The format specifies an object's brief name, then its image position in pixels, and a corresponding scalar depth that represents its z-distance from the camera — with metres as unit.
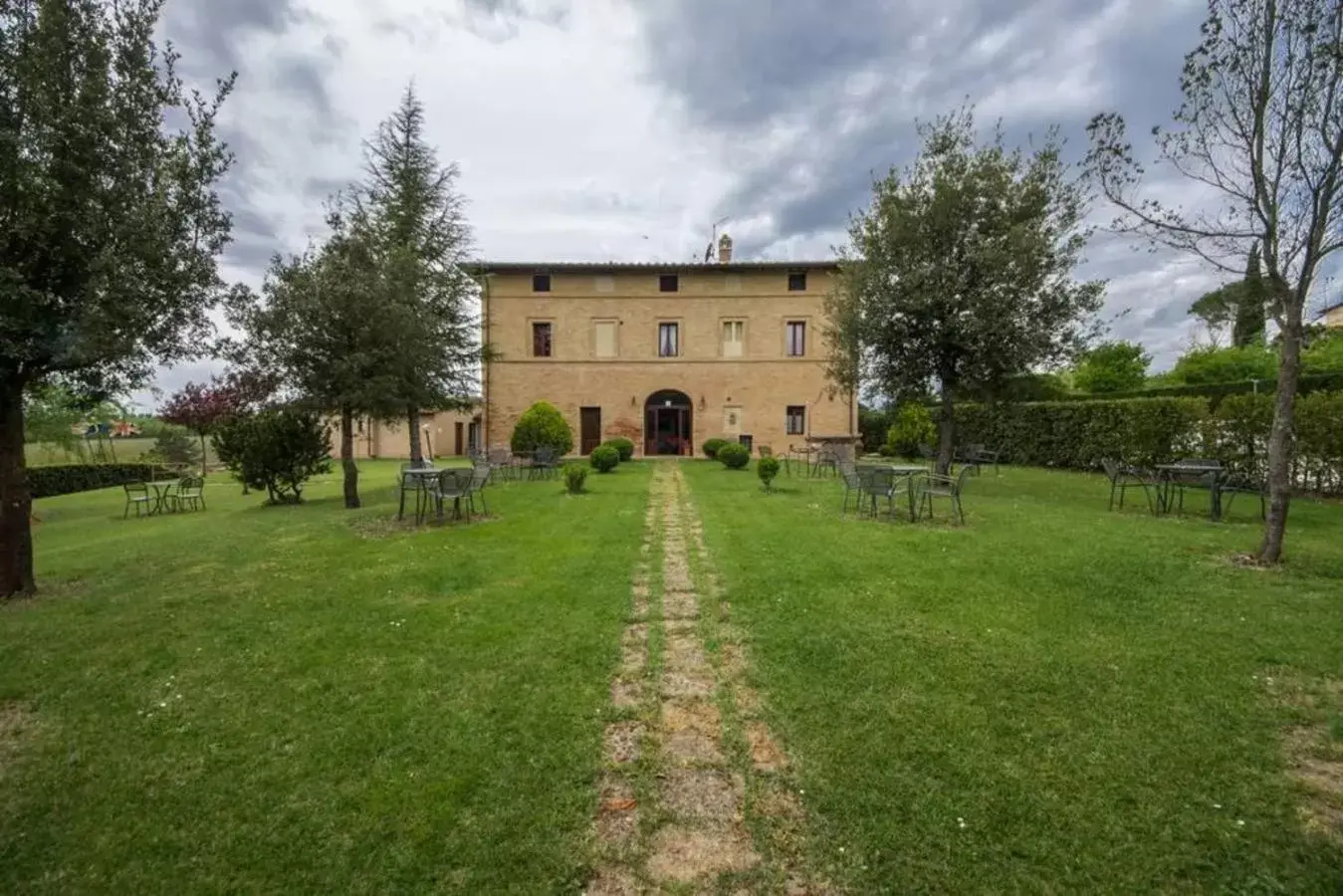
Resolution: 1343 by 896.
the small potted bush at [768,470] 12.96
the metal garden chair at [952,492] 8.52
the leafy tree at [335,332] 10.30
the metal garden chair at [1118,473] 9.84
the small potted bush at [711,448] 23.95
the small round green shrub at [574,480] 12.67
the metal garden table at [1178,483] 8.70
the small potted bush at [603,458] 17.45
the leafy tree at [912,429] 22.11
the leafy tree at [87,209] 4.98
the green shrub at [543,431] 19.30
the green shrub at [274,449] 12.88
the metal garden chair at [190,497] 13.78
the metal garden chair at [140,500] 12.95
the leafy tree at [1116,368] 31.06
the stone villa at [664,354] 25.98
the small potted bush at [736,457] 19.52
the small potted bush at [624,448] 22.53
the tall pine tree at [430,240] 14.84
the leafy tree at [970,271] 12.56
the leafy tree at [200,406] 26.71
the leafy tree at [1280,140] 5.88
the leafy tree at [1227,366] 24.64
